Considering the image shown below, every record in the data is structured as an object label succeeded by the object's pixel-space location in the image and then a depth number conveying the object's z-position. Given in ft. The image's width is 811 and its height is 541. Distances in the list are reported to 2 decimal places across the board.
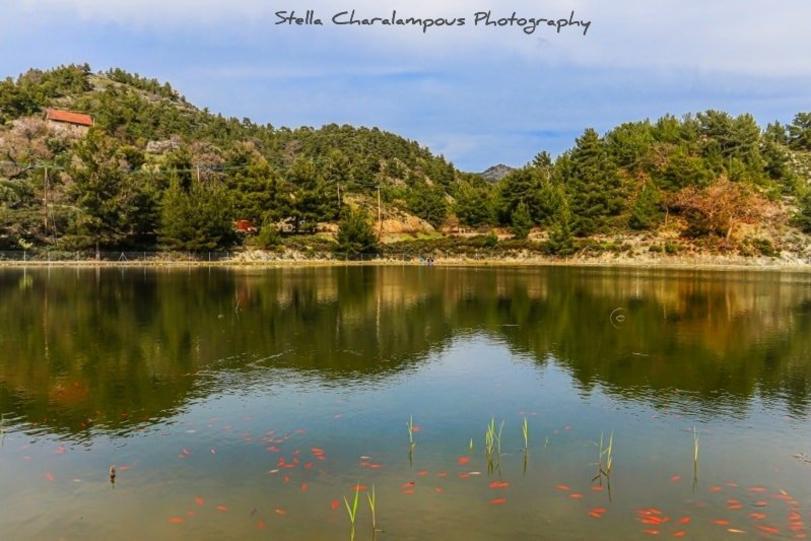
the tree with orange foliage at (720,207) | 329.11
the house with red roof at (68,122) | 469.90
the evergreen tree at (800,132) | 547.49
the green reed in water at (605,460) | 43.45
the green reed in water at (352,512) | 34.12
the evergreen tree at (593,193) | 345.31
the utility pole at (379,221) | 382.87
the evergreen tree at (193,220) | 285.64
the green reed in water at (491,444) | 46.48
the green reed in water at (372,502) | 35.50
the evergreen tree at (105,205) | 278.46
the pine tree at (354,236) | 311.68
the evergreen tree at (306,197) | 334.85
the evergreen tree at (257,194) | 323.78
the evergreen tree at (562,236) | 320.91
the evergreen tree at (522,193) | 350.64
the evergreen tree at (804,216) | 340.59
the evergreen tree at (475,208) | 369.50
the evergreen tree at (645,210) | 339.98
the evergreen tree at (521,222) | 341.62
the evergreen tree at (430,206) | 404.36
